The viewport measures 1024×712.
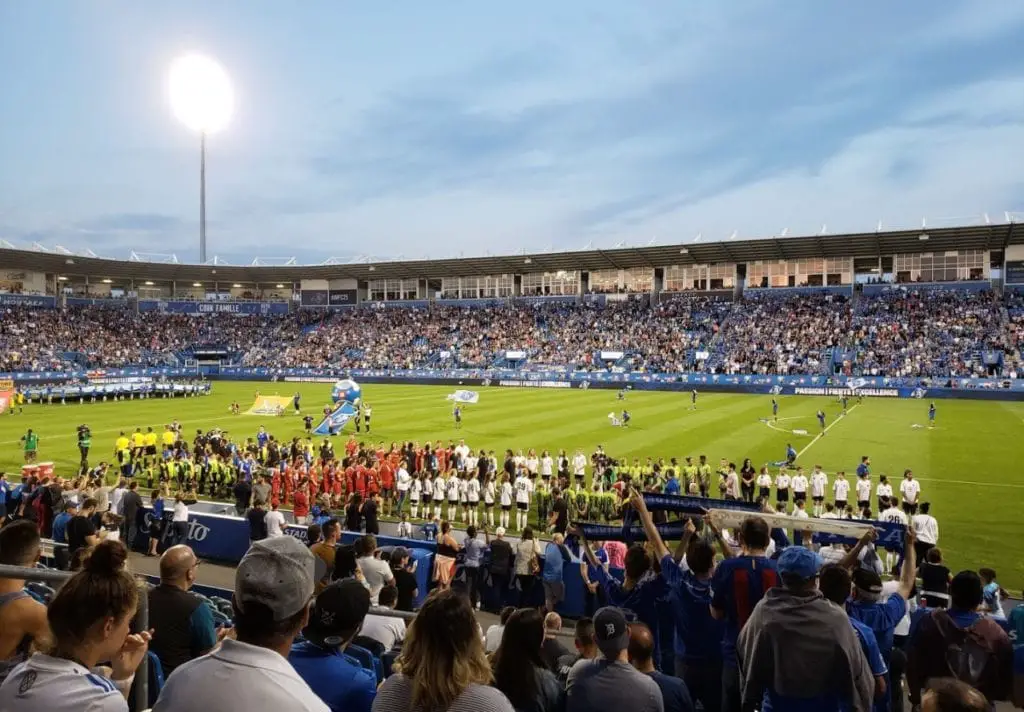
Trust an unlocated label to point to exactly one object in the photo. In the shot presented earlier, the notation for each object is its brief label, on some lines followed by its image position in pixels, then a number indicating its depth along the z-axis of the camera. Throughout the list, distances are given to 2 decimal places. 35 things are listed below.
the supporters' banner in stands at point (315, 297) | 90.31
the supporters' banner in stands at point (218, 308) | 85.00
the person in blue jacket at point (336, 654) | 3.24
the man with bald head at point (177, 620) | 4.61
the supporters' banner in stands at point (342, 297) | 89.69
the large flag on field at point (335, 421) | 29.41
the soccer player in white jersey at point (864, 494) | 17.97
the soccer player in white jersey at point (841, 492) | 18.33
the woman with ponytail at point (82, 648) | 2.46
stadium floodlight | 60.28
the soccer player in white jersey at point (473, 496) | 18.64
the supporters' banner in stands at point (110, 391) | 46.59
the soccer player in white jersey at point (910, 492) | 17.25
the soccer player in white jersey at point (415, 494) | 19.23
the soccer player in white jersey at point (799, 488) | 18.25
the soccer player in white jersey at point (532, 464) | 20.73
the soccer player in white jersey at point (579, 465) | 21.44
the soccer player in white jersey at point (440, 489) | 18.98
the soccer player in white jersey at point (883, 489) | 16.52
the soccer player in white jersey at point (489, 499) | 18.80
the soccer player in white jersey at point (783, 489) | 18.39
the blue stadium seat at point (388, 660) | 5.40
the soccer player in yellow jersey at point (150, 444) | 25.31
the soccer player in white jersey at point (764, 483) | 18.85
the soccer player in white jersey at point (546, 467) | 21.61
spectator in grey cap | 2.21
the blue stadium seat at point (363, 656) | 4.18
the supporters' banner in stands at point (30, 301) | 72.94
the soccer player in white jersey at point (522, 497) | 18.31
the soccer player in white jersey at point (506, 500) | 18.16
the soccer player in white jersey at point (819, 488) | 18.95
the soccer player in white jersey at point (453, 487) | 19.09
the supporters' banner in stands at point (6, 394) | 40.59
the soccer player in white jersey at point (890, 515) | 13.89
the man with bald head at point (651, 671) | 3.96
